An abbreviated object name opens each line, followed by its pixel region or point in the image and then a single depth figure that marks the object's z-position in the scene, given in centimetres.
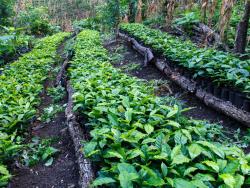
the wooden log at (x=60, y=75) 492
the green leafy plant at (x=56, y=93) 427
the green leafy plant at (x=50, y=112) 366
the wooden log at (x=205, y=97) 302
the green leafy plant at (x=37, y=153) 268
